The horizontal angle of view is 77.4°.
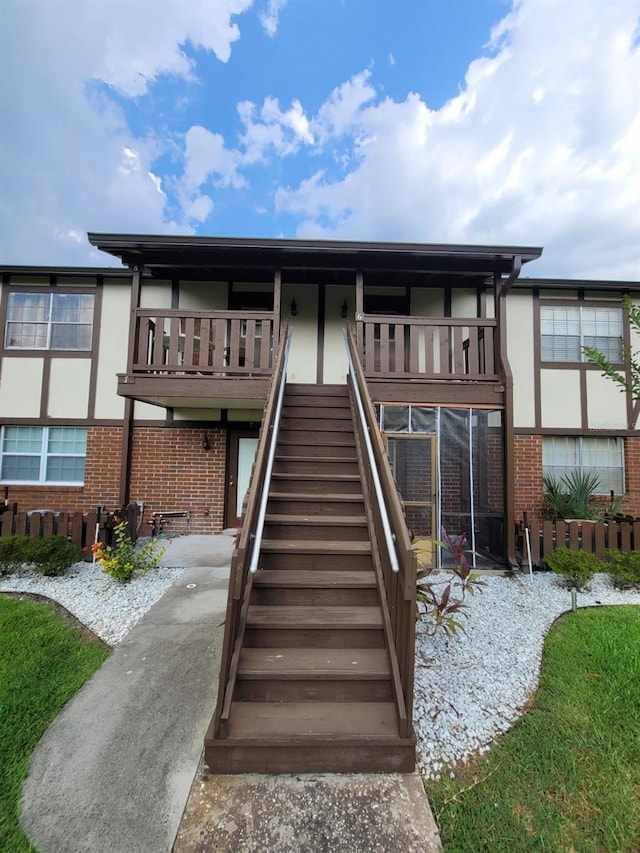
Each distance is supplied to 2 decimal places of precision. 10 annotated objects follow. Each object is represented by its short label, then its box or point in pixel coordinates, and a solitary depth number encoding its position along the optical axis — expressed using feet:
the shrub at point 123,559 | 16.49
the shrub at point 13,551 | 16.96
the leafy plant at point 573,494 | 23.12
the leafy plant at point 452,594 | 11.92
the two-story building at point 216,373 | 25.44
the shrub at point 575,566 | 16.65
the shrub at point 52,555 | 17.04
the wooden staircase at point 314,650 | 7.64
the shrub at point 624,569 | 17.25
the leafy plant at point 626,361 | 14.28
